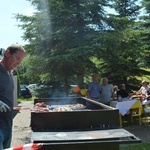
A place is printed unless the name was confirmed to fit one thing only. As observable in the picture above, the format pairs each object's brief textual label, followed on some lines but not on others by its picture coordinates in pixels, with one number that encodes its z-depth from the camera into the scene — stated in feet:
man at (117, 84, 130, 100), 36.27
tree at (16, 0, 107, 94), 36.36
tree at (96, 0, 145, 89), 36.96
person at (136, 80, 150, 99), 37.36
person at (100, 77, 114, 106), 33.88
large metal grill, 11.64
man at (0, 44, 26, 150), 10.19
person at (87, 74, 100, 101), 34.14
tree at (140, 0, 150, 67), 57.41
